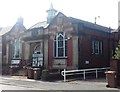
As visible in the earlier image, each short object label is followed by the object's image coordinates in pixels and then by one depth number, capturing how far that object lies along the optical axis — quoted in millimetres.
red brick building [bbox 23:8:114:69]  13522
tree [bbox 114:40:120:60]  8776
